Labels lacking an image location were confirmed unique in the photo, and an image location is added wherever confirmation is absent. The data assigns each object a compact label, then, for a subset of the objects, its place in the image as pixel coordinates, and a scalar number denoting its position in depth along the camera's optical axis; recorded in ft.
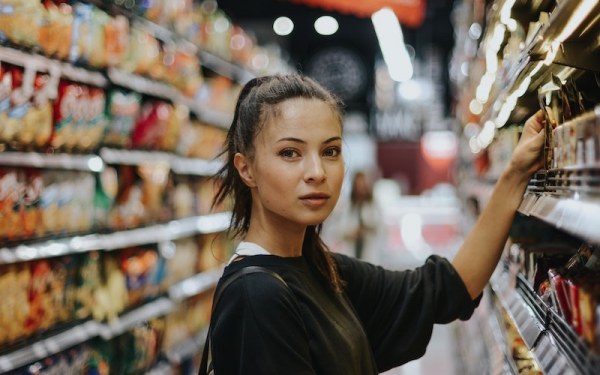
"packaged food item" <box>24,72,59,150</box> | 9.21
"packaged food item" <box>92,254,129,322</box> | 11.23
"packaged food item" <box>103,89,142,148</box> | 11.67
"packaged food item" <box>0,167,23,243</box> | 8.81
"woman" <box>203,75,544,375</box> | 4.84
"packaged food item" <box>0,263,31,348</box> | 8.77
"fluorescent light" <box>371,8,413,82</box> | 31.40
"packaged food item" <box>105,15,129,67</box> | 11.37
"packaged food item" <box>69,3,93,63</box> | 10.29
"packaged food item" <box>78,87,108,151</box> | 10.77
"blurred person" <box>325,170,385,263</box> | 29.76
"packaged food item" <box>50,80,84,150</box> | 10.01
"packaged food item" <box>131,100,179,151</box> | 13.10
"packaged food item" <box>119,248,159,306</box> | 12.44
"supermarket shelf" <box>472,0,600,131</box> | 4.43
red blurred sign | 19.47
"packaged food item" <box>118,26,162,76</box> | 12.52
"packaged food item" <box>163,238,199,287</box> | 14.70
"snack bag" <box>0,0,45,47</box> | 8.58
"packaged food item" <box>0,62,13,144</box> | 8.52
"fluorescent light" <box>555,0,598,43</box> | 4.11
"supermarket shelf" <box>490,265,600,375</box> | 3.89
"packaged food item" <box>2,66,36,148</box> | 8.76
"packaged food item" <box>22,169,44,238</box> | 9.37
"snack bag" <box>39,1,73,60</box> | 9.51
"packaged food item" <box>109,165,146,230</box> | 12.18
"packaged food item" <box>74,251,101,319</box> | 10.73
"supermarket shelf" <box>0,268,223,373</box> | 8.98
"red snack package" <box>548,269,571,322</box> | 4.39
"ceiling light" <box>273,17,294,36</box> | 48.25
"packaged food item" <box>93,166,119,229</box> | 11.41
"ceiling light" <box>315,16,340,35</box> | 46.96
